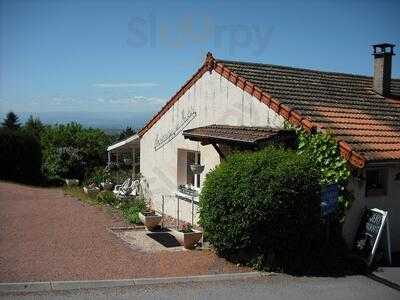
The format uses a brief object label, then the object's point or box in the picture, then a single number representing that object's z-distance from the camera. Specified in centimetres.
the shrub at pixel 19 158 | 2472
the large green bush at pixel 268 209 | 884
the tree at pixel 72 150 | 2486
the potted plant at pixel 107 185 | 2047
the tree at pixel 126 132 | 3062
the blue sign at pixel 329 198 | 942
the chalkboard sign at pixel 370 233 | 939
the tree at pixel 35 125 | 3389
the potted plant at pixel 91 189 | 1906
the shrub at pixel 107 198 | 1729
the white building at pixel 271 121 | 1020
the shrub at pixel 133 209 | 1363
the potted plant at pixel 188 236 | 1071
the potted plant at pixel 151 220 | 1259
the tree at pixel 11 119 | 5550
